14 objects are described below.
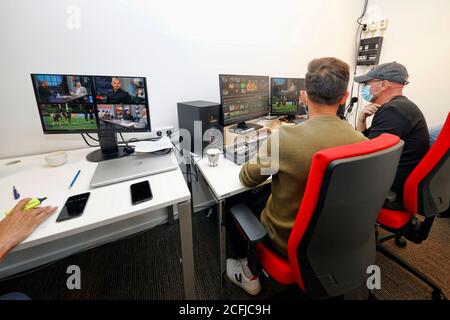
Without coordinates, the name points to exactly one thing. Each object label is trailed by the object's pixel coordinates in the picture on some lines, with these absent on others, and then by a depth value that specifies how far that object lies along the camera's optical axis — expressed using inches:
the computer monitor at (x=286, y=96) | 71.2
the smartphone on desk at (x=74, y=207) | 29.7
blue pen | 38.0
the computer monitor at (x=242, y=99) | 55.6
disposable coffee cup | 48.4
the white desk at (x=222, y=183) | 39.7
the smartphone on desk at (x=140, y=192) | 33.3
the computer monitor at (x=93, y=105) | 41.8
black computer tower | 53.4
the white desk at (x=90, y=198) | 28.5
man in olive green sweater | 29.0
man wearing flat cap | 43.2
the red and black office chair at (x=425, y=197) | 36.2
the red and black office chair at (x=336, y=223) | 21.6
